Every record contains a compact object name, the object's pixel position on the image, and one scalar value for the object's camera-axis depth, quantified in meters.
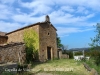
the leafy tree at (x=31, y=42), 11.42
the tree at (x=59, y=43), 17.04
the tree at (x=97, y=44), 8.91
